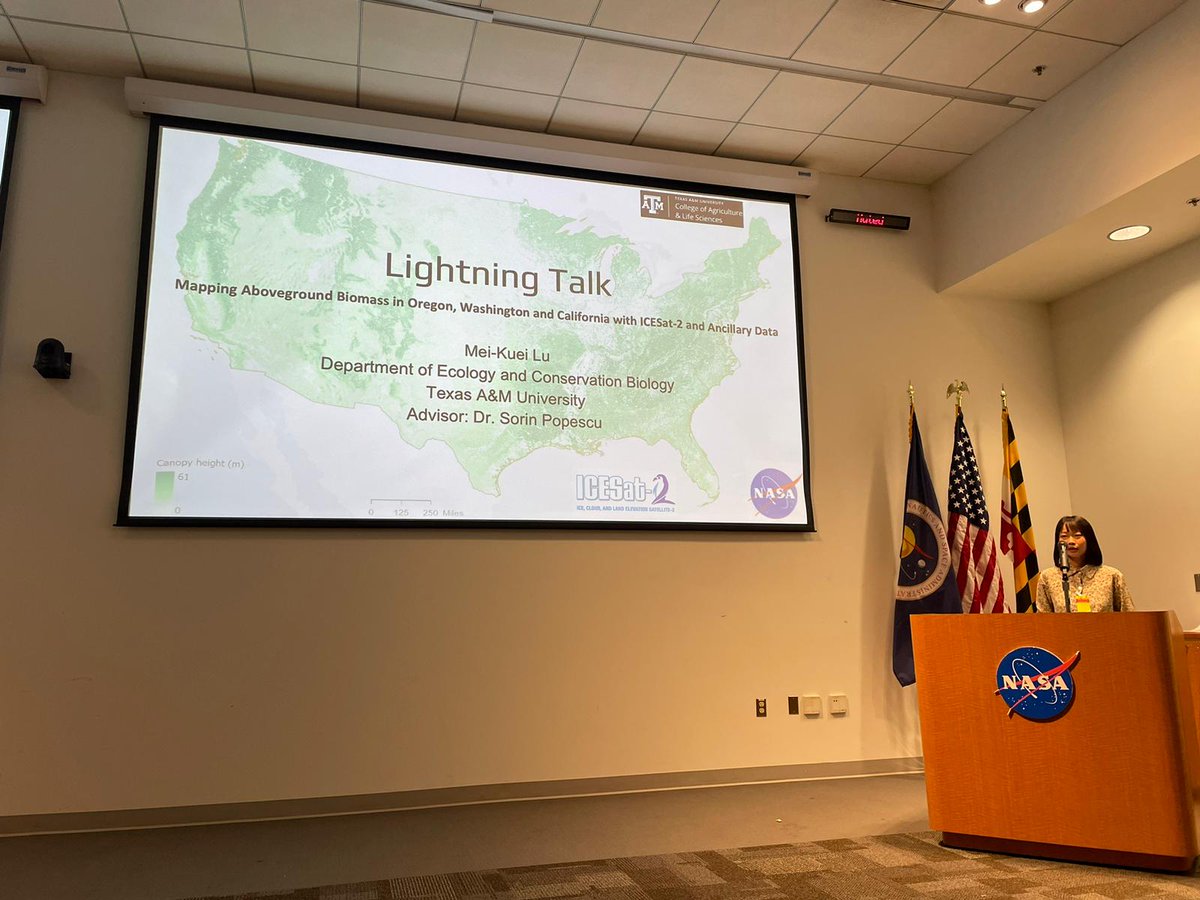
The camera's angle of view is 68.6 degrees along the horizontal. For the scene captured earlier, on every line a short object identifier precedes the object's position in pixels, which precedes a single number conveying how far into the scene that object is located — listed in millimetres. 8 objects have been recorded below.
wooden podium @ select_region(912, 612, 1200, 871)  2678
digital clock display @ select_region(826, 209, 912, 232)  5074
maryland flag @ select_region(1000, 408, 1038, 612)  4605
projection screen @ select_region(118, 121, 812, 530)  3996
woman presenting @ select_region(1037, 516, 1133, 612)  3607
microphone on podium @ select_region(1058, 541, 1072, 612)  3427
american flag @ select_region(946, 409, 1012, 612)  4656
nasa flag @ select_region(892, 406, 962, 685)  4637
